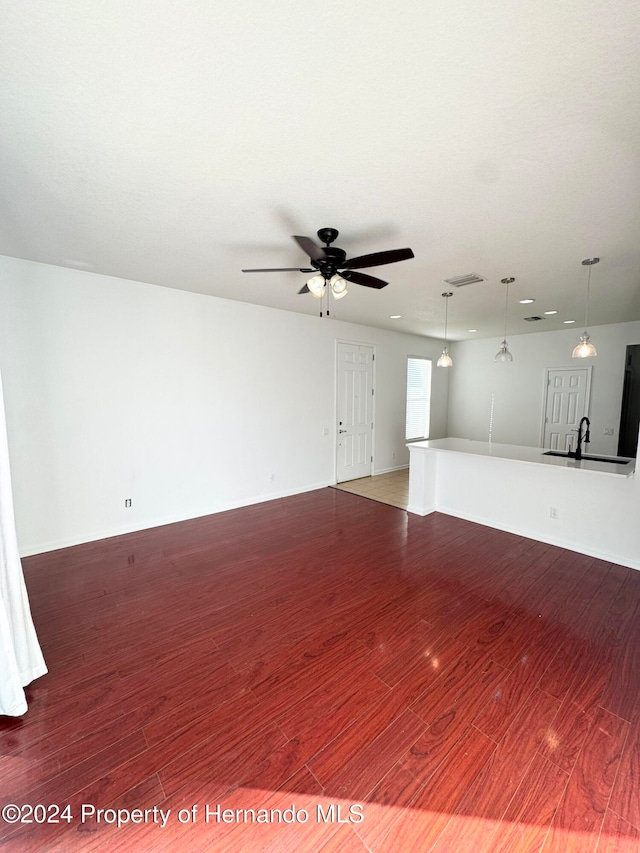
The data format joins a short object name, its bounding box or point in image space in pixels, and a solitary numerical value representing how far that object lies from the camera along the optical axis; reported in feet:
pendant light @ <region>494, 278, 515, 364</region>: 14.20
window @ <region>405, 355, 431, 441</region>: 25.39
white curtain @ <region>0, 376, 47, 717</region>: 6.04
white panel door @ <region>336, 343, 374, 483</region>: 20.72
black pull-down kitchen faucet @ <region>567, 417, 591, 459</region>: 13.65
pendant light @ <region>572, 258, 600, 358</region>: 11.17
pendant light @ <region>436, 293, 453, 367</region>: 15.23
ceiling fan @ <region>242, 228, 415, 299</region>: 8.00
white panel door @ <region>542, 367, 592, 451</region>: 21.52
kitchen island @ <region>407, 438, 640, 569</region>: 11.68
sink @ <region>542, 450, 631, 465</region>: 13.21
